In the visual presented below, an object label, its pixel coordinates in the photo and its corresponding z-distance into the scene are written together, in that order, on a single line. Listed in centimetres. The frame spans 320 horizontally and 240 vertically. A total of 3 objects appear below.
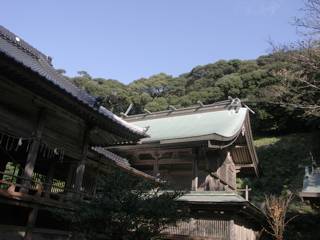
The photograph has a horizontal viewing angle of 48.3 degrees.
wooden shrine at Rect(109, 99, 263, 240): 1487
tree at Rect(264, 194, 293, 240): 1602
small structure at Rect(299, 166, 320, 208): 1490
